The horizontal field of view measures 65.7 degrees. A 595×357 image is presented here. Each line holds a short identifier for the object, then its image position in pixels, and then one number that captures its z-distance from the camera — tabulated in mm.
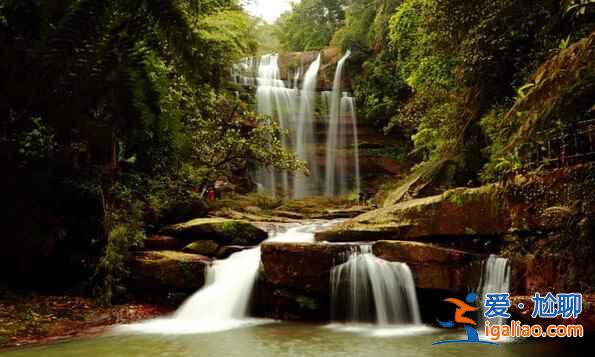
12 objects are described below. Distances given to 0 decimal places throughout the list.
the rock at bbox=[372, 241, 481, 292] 7188
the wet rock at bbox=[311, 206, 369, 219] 14273
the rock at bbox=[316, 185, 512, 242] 7344
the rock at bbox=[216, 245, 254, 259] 9711
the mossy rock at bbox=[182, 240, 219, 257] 9758
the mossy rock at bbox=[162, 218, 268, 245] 10125
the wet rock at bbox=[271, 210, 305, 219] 14403
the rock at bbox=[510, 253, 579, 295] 5609
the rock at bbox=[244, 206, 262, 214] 14575
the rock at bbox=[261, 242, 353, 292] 8125
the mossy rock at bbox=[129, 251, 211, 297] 8953
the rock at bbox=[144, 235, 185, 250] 9938
